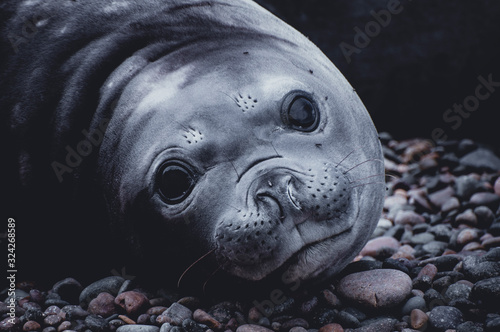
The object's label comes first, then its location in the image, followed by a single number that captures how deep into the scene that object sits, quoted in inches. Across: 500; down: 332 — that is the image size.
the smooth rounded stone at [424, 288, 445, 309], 105.8
